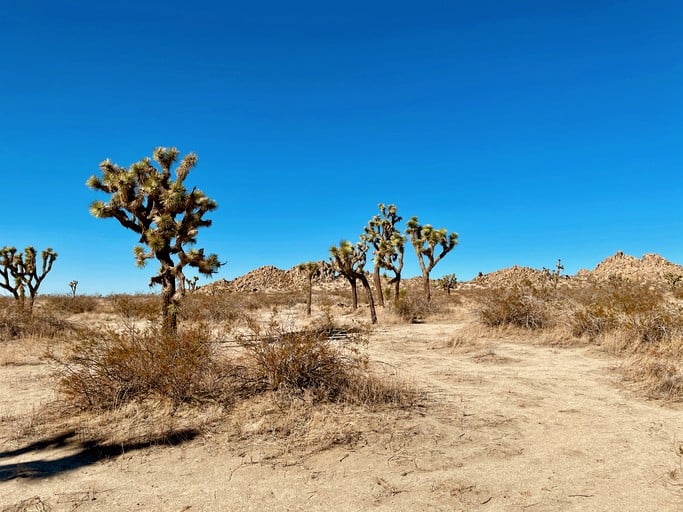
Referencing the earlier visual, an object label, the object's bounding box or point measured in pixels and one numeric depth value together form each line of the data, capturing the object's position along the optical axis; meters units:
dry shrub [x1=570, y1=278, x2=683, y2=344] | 9.71
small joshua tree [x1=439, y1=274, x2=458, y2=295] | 39.19
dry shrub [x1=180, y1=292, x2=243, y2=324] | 18.56
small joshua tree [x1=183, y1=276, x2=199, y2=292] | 37.38
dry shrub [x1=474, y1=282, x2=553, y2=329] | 13.23
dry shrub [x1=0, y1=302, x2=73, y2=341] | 13.33
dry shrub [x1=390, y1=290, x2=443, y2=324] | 19.30
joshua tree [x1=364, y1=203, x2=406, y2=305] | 24.50
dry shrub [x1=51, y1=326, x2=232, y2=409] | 6.01
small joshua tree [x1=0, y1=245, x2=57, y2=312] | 22.31
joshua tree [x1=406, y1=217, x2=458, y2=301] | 26.05
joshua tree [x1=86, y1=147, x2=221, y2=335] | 11.07
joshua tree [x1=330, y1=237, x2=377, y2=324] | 20.72
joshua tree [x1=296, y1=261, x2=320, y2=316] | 28.06
